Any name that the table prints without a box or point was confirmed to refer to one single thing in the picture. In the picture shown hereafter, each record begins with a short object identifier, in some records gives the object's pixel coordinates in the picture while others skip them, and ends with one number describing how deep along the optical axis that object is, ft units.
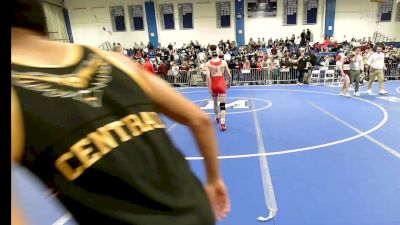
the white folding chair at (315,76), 56.14
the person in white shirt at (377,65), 37.60
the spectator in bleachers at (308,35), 85.48
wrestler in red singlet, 25.57
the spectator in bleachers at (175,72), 60.44
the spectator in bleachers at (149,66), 38.09
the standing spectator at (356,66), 37.35
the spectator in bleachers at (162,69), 59.82
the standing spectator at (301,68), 54.70
